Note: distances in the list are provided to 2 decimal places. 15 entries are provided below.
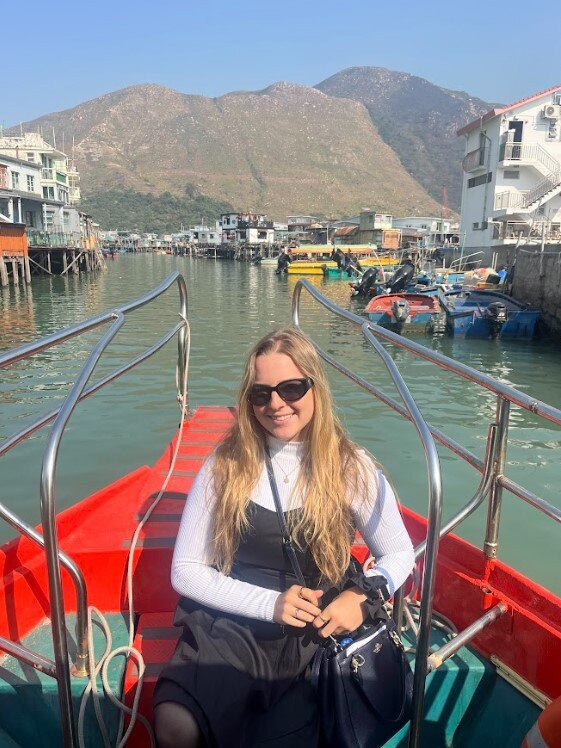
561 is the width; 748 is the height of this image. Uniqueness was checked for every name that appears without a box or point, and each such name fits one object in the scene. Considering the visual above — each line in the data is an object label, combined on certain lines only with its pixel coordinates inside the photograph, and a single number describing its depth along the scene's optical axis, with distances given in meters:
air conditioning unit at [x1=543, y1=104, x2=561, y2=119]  34.28
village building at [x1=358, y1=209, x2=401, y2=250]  57.20
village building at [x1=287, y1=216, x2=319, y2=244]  76.56
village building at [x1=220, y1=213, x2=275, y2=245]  78.18
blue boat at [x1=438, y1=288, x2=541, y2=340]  16.11
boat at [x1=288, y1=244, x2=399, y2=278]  41.03
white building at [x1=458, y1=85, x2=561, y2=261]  33.72
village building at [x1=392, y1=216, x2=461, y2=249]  50.62
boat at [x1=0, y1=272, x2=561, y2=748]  1.71
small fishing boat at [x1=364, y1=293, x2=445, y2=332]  17.22
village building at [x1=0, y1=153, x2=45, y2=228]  39.19
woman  1.70
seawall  16.61
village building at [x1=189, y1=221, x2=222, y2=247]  95.50
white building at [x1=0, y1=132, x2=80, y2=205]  54.66
